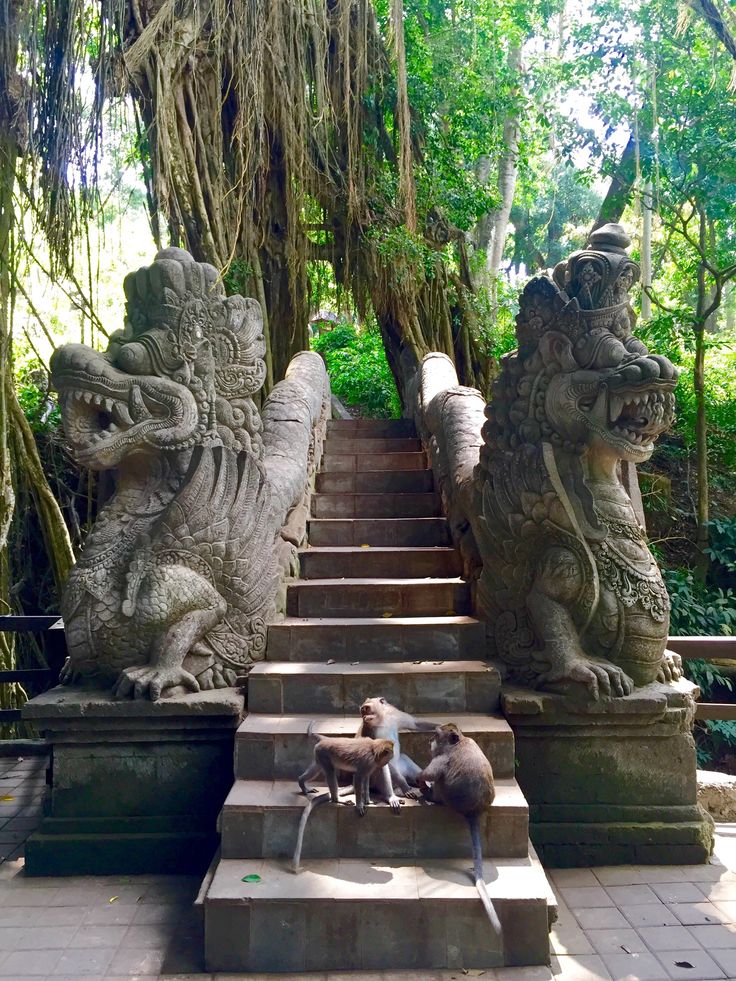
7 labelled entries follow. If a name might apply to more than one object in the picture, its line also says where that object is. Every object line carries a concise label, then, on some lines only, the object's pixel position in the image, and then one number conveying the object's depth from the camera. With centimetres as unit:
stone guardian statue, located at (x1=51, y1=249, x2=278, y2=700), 362
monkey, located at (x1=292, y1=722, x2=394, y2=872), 293
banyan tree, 663
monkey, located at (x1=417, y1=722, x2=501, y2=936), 289
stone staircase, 271
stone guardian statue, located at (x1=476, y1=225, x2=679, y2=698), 359
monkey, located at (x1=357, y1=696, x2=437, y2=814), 309
